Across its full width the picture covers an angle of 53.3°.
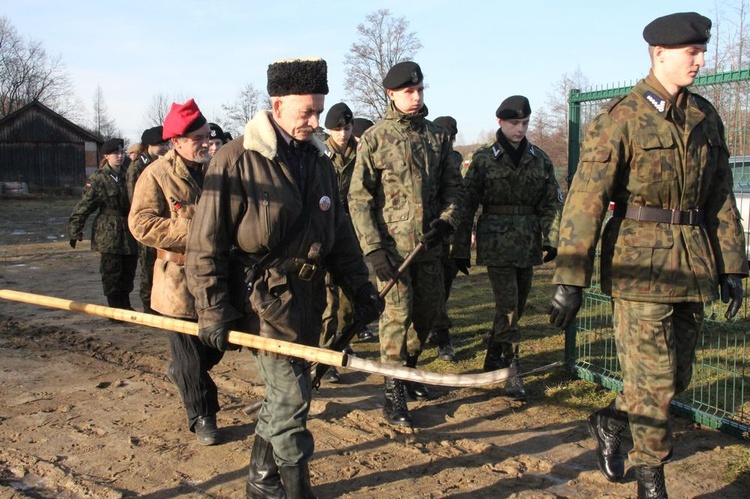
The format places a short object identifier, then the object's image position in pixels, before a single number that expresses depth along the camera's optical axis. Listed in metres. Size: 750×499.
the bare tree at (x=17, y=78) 67.69
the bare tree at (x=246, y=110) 45.28
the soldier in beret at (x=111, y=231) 8.11
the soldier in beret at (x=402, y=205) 5.02
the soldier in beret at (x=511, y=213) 5.70
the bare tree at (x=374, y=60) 37.09
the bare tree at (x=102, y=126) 81.19
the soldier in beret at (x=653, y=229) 3.59
